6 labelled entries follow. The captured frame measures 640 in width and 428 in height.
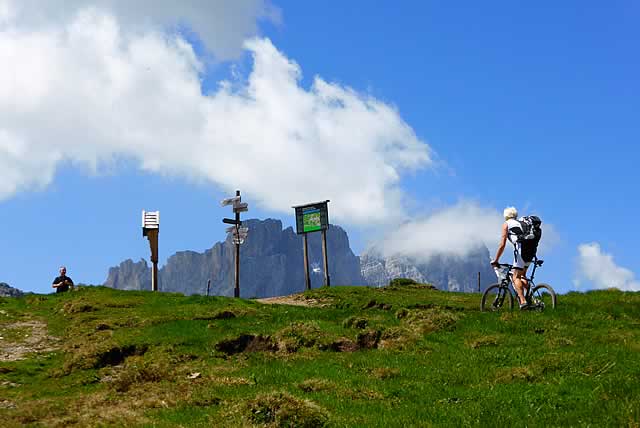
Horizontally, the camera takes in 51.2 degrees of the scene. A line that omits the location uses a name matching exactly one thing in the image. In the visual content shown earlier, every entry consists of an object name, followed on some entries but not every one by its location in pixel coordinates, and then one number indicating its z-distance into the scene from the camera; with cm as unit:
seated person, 4041
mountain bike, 2295
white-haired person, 2239
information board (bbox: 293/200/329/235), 5425
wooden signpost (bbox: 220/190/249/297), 5215
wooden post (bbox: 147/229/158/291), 4645
